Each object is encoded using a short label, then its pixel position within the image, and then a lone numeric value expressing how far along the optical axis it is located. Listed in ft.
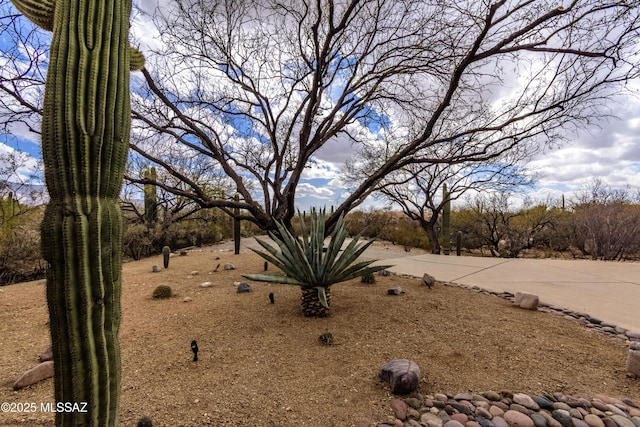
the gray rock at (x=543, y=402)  5.64
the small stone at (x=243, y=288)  13.61
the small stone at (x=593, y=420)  5.17
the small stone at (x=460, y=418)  5.21
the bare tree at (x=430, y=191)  31.76
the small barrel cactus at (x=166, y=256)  19.65
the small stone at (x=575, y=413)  5.34
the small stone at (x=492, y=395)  5.90
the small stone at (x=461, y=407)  5.48
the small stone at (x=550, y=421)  5.17
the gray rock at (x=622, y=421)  5.13
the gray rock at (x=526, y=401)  5.64
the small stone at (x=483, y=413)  5.36
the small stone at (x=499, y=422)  5.13
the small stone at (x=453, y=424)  5.06
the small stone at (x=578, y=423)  5.14
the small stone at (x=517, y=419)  5.19
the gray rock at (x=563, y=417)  5.21
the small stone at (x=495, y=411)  5.43
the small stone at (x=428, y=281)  14.47
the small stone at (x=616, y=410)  5.42
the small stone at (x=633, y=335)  8.65
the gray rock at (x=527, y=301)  11.41
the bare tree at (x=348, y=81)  12.03
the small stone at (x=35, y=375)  6.37
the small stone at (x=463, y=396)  5.87
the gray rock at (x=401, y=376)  6.09
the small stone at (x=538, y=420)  5.16
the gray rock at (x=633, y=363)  6.73
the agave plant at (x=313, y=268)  10.27
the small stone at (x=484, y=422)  5.12
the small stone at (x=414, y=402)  5.71
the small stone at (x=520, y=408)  5.50
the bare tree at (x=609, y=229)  25.99
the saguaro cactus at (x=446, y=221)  34.42
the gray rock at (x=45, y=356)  7.45
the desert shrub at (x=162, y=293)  12.85
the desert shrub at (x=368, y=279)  15.30
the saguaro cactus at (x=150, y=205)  29.26
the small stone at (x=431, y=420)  5.16
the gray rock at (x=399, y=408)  5.39
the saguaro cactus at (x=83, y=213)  4.06
